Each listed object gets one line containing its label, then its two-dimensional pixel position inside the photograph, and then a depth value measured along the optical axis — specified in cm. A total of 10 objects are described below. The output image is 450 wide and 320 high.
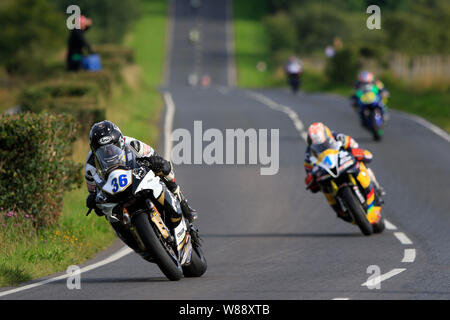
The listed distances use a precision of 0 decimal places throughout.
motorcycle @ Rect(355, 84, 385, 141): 2655
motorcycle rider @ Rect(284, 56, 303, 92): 4922
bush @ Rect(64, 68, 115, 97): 2889
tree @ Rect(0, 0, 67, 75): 4553
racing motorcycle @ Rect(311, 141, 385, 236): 1522
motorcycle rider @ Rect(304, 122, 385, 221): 1552
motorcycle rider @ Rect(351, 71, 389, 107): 2681
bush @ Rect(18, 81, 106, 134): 2173
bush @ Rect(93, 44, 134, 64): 4366
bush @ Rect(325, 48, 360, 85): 5128
